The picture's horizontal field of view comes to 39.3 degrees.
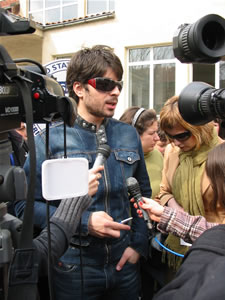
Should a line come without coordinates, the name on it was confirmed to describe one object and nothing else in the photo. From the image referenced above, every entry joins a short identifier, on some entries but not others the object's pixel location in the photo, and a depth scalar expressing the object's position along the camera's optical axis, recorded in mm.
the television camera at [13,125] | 735
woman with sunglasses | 1840
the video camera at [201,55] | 982
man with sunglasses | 1530
